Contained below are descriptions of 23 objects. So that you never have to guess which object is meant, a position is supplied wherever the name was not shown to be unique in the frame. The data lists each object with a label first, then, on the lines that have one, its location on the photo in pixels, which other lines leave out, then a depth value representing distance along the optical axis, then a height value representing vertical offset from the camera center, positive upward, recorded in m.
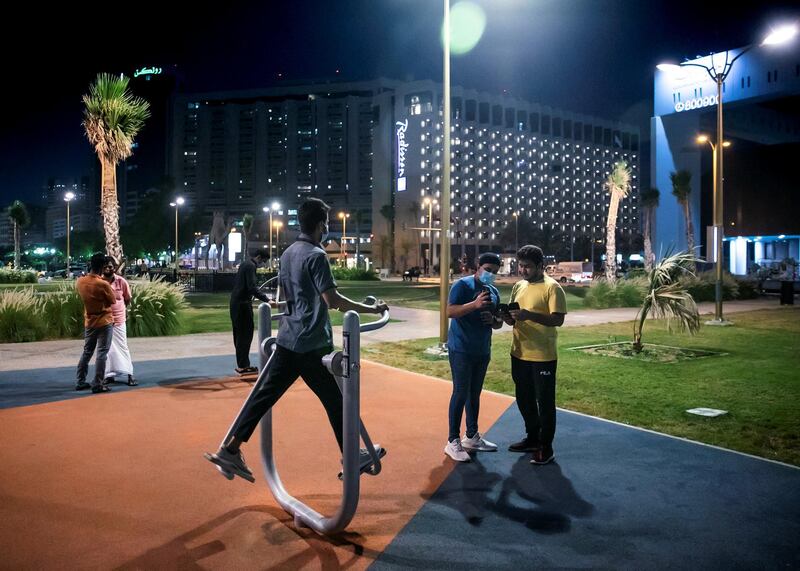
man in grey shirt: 4.22 -0.43
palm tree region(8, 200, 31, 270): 53.50 +4.46
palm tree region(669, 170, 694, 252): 48.44 +5.91
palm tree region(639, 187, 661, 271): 43.91 +5.98
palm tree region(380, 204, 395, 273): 124.44 +10.37
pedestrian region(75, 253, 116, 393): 8.27 -0.58
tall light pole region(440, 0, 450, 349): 11.87 +0.54
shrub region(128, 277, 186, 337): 15.00 -0.99
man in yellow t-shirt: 5.49 -0.64
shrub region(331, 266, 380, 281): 57.47 -0.67
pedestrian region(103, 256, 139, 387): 8.85 -1.07
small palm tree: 11.55 -0.60
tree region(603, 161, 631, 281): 34.56 +4.22
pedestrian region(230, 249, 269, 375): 9.30 -0.62
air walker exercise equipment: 3.79 -0.94
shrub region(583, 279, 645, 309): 24.53 -1.15
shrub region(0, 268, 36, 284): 45.44 -0.55
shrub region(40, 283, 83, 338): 14.48 -1.03
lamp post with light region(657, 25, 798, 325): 17.38 +2.36
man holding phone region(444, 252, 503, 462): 5.63 -0.67
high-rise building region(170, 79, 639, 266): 140.88 +28.21
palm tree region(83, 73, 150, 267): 18.48 +4.04
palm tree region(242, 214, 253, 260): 86.99 +6.34
